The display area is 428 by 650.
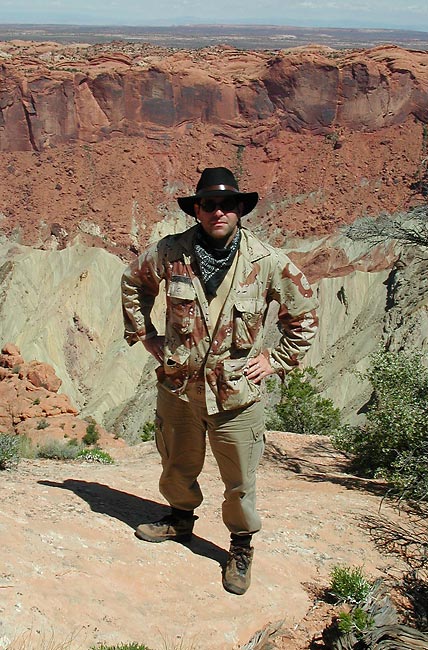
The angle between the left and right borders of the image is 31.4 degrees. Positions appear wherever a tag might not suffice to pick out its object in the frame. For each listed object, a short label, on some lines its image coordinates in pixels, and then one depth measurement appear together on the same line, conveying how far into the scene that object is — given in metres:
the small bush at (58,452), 8.34
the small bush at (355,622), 3.88
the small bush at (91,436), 13.99
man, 4.05
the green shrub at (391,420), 7.75
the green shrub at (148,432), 14.76
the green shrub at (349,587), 4.38
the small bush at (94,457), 8.38
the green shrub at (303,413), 13.16
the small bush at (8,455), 6.54
